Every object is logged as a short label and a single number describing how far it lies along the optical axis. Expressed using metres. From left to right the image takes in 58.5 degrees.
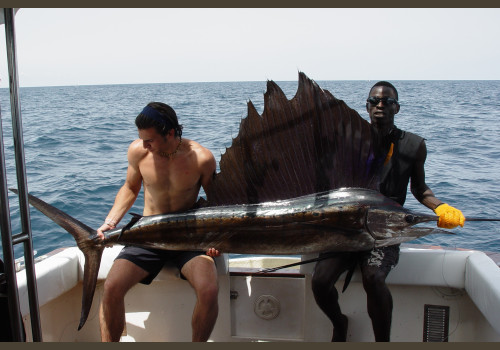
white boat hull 2.23
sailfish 1.90
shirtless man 2.08
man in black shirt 2.00
